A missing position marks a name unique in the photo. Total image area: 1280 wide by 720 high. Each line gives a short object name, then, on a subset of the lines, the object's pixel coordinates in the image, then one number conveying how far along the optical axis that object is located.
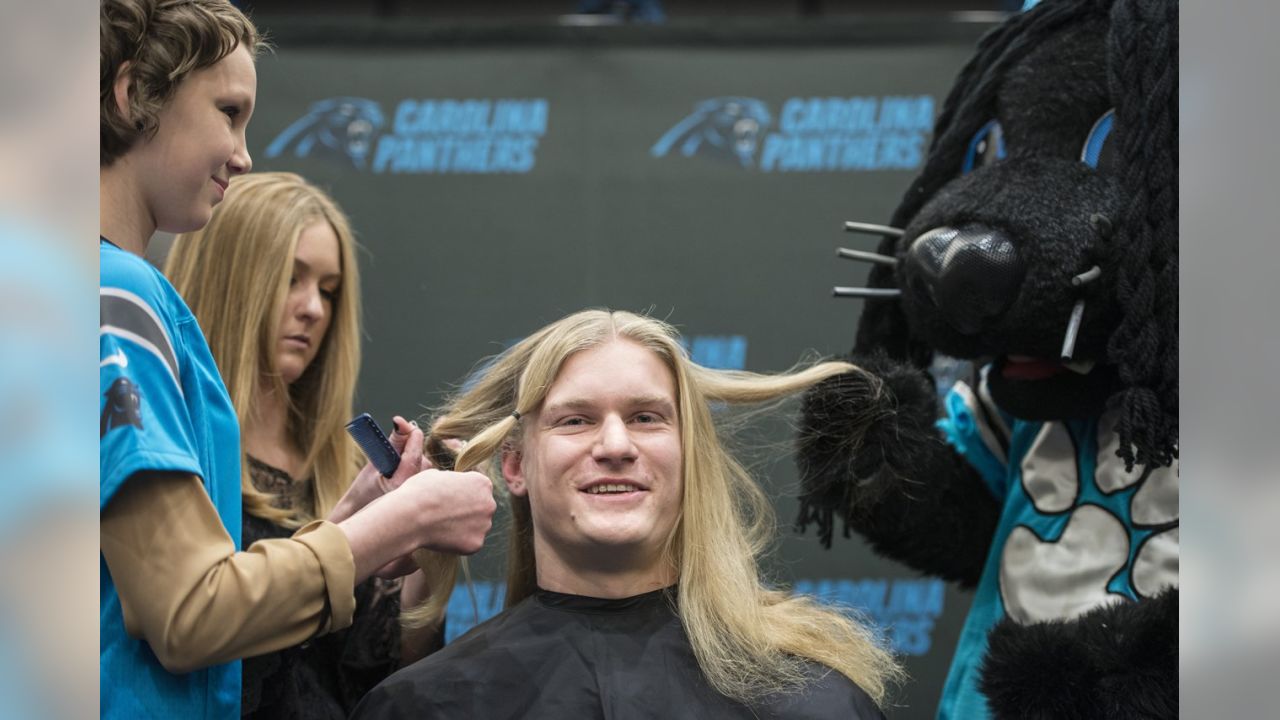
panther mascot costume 1.78
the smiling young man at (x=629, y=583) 1.75
